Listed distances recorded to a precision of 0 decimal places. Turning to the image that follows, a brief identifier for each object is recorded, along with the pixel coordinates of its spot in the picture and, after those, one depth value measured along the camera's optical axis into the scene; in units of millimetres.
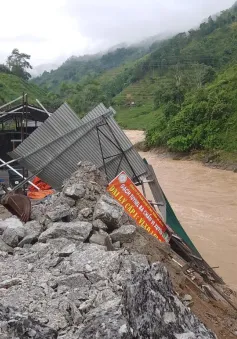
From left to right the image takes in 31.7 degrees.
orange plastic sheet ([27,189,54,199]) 8423
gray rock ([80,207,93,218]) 5709
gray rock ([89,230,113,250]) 5055
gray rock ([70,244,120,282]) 4016
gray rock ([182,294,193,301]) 4821
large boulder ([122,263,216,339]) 2855
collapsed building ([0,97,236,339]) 2936
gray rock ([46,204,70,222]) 5539
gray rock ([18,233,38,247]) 5133
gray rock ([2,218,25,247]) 5207
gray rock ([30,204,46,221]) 6207
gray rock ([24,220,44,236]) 5324
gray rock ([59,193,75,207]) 6006
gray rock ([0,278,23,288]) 3887
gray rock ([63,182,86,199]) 6047
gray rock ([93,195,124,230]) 5543
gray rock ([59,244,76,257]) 4512
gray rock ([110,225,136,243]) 5438
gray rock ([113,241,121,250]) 5251
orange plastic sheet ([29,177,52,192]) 9041
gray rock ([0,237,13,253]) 5031
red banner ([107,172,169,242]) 6570
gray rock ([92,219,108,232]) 5387
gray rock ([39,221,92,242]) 5035
